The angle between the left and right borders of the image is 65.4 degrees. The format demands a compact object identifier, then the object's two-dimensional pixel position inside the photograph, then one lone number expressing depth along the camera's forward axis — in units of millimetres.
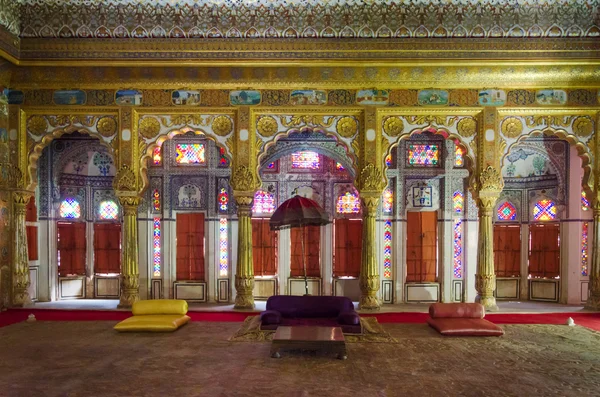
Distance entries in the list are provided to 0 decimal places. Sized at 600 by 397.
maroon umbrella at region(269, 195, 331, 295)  10602
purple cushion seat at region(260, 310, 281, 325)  9195
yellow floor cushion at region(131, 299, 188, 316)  10023
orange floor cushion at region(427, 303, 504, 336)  9148
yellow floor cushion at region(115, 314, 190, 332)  9383
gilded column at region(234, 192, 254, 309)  12203
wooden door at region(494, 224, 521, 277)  14648
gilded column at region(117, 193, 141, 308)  12234
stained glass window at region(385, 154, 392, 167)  14422
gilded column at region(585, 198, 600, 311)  11984
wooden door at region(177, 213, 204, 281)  14422
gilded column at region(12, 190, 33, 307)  12227
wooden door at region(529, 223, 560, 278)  14039
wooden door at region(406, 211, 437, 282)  14359
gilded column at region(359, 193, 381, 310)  12062
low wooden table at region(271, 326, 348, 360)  7422
